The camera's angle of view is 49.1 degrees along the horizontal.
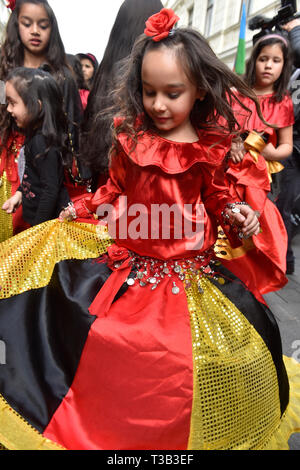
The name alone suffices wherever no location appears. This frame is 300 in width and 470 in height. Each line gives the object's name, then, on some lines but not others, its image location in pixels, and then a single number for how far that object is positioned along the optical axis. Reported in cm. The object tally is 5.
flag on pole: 267
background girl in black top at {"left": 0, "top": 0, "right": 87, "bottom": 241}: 221
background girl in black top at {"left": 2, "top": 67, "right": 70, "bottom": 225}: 183
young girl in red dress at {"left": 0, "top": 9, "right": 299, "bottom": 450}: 107
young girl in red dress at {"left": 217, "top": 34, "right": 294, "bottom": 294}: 163
